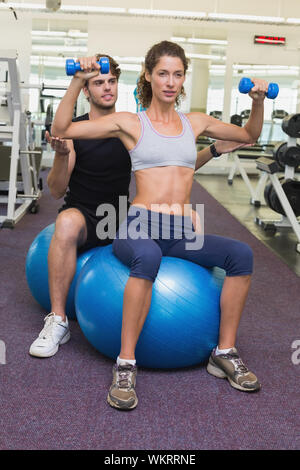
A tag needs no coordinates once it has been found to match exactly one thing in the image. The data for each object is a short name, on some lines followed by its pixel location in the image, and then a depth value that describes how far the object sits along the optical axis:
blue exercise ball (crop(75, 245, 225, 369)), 1.72
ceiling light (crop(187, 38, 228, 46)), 8.52
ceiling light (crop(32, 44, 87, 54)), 8.34
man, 1.97
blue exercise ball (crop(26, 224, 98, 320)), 2.17
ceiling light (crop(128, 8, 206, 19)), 6.98
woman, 1.69
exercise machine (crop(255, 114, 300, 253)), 4.11
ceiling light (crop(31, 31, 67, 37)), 8.34
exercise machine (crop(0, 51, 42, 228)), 3.93
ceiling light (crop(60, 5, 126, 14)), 7.08
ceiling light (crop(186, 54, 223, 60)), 8.61
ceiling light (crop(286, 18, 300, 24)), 7.23
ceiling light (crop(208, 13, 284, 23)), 7.07
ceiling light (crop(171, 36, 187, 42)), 8.48
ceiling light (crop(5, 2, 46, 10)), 7.01
